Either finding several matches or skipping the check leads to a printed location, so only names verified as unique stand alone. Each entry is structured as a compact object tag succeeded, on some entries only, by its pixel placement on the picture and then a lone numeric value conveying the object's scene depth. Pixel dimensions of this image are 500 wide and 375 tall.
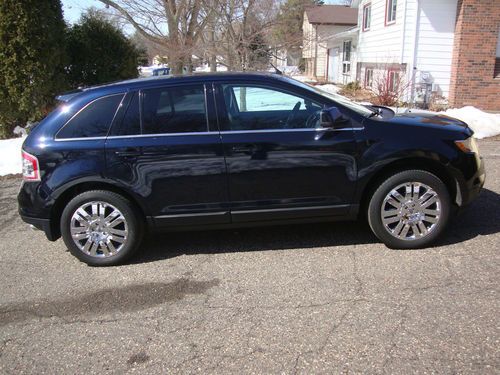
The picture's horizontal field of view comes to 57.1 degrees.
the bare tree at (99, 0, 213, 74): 13.15
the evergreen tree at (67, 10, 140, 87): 11.31
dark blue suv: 4.15
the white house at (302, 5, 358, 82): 32.03
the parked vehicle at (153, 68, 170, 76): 16.63
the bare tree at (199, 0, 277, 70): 11.75
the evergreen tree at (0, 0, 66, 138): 9.09
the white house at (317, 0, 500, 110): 13.05
